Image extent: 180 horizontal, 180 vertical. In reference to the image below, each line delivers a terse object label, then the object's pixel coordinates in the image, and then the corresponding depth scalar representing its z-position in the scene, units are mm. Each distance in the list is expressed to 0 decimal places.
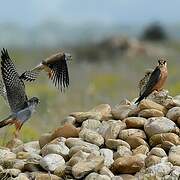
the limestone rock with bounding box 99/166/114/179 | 16255
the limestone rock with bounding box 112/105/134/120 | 18969
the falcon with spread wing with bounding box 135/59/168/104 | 18094
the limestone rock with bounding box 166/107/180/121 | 18031
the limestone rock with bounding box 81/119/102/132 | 18719
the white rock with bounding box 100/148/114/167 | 16911
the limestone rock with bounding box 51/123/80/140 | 18475
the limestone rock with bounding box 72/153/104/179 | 16094
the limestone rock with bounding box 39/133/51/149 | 18750
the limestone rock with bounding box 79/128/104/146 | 17719
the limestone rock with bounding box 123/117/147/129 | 18109
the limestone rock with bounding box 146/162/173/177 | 15908
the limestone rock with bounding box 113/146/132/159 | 17047
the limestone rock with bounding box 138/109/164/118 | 18344
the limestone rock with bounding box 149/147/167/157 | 16828
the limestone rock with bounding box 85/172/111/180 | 15929
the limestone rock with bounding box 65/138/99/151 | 17469
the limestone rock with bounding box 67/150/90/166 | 16609
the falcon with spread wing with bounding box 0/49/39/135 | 16906
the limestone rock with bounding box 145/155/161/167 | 16422
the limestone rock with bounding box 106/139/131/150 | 17469
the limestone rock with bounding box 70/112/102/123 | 19156
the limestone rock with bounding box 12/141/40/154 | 18444
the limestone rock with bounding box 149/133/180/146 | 17250
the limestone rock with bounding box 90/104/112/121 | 19250
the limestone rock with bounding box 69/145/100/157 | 17172
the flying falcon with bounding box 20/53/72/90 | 17203
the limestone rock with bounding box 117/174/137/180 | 16291
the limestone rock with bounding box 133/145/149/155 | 17156
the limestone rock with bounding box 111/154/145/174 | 16437
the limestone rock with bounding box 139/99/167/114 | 18625
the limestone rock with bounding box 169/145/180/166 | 16328
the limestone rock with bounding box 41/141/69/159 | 17359
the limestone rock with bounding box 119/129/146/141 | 17773
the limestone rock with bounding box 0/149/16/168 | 17478
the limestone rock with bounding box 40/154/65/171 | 16719
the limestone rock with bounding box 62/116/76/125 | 19400
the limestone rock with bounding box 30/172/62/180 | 16375
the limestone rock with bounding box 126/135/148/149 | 17547
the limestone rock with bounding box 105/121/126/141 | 17859
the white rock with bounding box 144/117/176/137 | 17609
